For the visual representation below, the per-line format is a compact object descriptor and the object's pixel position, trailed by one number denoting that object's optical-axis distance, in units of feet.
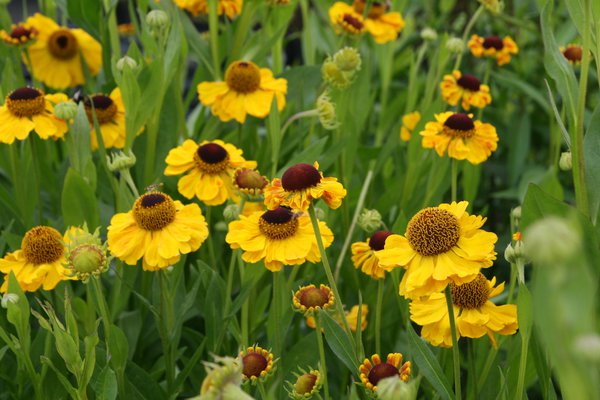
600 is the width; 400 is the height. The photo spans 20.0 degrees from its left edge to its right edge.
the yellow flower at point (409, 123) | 3.96
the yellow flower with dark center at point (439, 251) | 2.81
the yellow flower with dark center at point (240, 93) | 3.73
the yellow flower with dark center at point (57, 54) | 4.09
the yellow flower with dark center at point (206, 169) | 3.38
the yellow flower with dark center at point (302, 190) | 2.91
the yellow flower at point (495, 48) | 4.04
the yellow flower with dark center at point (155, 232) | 3.10
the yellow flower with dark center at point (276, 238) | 3.05
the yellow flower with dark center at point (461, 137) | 3.44
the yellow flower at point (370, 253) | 3.15
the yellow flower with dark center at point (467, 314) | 2.97
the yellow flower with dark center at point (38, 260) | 3.22
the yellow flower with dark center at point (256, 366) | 2.91
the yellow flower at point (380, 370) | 2.85
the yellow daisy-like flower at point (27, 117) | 3.46
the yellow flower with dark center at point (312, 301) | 3.03
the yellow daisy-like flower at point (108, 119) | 3.66
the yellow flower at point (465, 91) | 3.80
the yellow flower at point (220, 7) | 4.03
